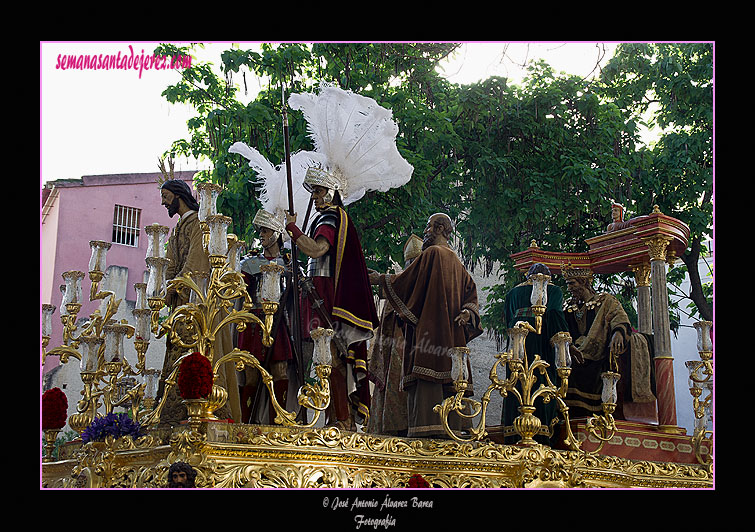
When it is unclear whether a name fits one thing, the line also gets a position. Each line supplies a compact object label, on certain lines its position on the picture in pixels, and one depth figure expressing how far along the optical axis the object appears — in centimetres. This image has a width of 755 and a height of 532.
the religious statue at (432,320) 913
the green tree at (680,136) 1362
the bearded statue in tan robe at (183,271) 812
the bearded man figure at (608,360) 1043
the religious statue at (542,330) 1014
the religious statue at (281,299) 863
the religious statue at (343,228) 866
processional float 722
